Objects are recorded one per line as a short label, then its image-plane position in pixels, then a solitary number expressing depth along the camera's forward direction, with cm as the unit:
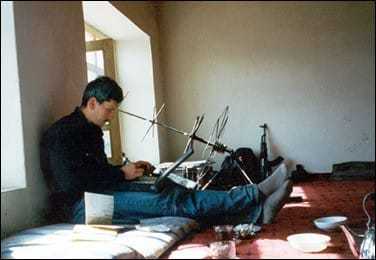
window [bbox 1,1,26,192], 245
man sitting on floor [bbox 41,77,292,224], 264
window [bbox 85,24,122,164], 462
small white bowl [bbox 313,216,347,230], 268
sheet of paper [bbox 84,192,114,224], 261
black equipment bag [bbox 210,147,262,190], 441
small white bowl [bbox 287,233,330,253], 228
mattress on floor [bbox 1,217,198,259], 199
